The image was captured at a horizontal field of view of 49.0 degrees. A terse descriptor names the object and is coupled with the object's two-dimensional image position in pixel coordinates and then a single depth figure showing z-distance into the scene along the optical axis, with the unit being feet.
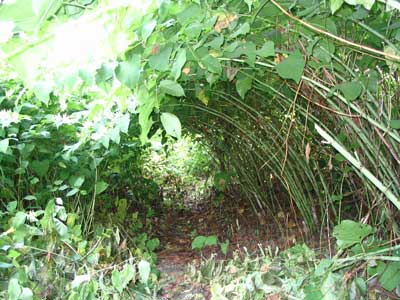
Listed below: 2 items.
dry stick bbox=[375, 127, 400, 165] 3.76
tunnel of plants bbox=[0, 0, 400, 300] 2.79
